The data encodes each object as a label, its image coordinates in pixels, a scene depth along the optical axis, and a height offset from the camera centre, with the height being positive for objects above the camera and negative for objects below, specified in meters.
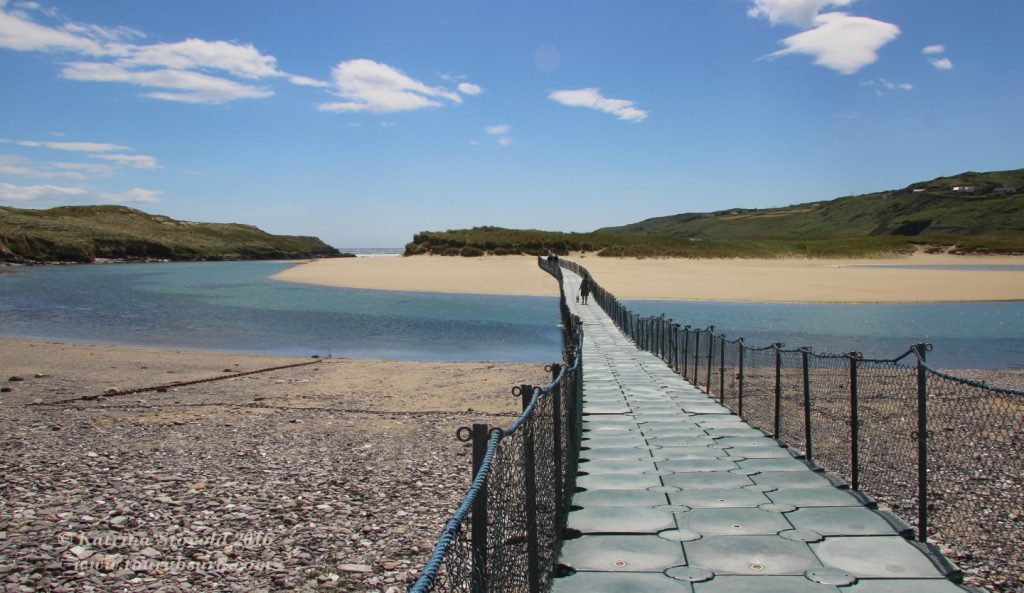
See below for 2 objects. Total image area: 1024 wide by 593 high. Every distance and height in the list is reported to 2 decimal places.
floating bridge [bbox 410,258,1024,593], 3.97 -1.79
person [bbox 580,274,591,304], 32.99 -0.69
